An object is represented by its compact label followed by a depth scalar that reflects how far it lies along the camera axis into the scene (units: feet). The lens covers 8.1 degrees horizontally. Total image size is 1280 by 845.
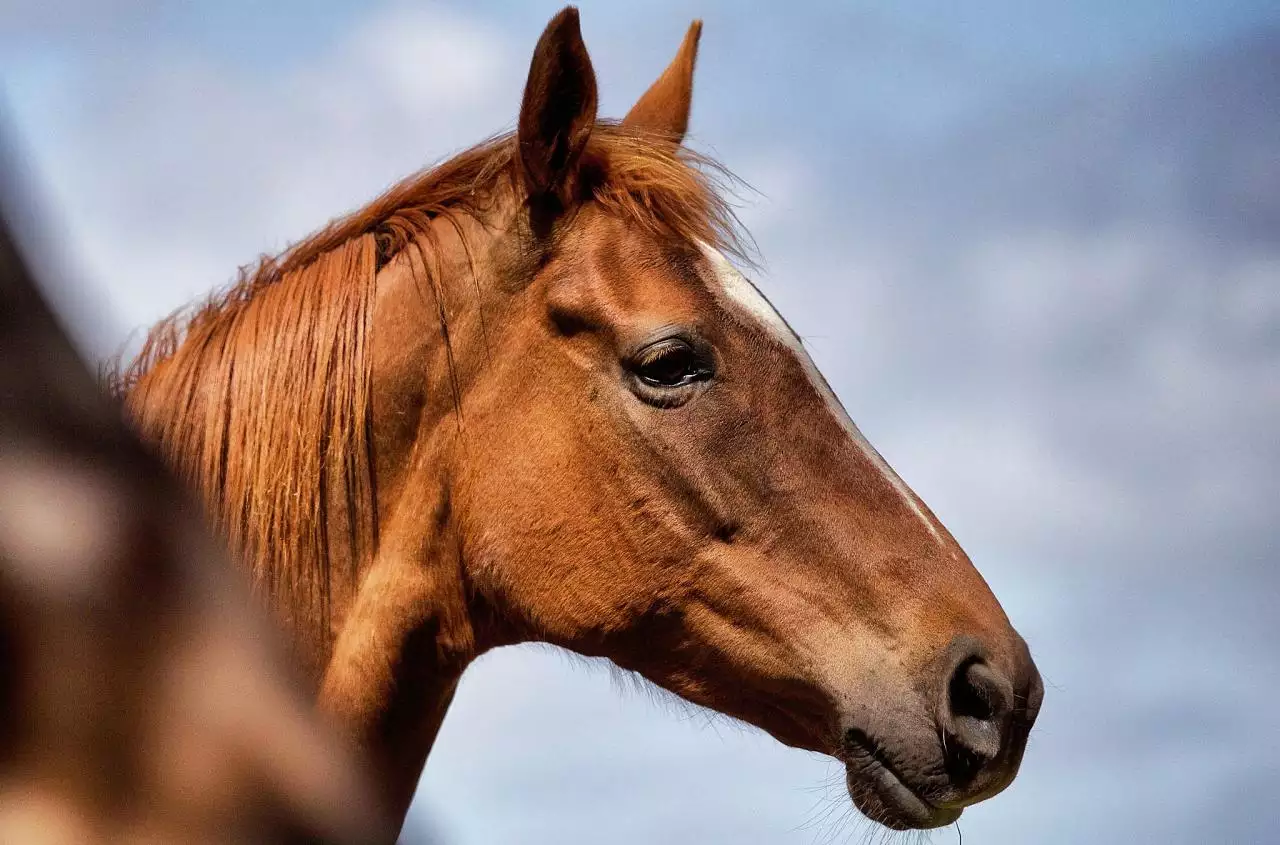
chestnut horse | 22.67
